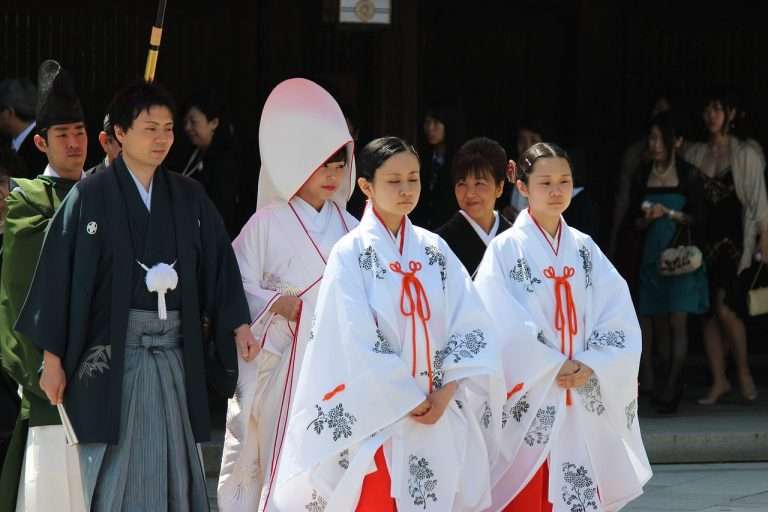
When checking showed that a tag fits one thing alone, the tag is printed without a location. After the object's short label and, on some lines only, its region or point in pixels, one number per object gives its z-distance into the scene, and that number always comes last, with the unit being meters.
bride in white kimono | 12.13
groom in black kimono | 10.40
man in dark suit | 15.41
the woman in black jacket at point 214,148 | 15.77
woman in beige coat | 17.37
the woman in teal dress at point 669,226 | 17.04
